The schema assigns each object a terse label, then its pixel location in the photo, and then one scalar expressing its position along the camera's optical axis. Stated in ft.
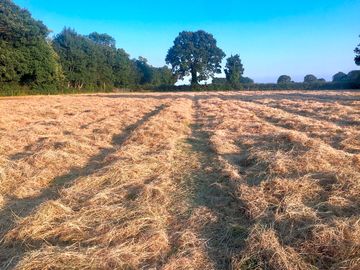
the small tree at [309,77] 326.55
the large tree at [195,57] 257.14
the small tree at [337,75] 308.77
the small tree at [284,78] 327.59
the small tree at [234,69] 262.26
